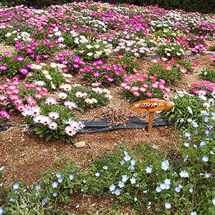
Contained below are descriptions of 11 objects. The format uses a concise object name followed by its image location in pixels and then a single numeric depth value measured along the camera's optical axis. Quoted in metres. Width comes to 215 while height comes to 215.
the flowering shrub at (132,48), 6.00
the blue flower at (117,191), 2.36
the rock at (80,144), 3.13
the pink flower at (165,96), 3.98
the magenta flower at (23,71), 4.33
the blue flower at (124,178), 2.35
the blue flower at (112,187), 2.37
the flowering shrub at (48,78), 4.24
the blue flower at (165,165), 2.33
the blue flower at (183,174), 2.30
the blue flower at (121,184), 2.35
